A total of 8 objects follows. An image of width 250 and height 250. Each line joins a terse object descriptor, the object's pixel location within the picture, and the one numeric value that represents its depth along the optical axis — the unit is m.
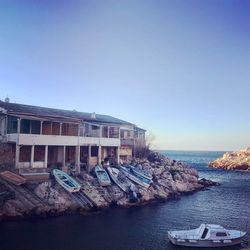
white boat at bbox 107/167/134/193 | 33.42
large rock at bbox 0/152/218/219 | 25.77
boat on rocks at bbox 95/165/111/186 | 32.88
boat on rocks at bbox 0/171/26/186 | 28.31
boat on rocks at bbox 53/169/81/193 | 29.44
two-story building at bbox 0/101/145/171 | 31.78
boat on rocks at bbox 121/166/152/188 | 35.21
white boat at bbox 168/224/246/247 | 20.82
